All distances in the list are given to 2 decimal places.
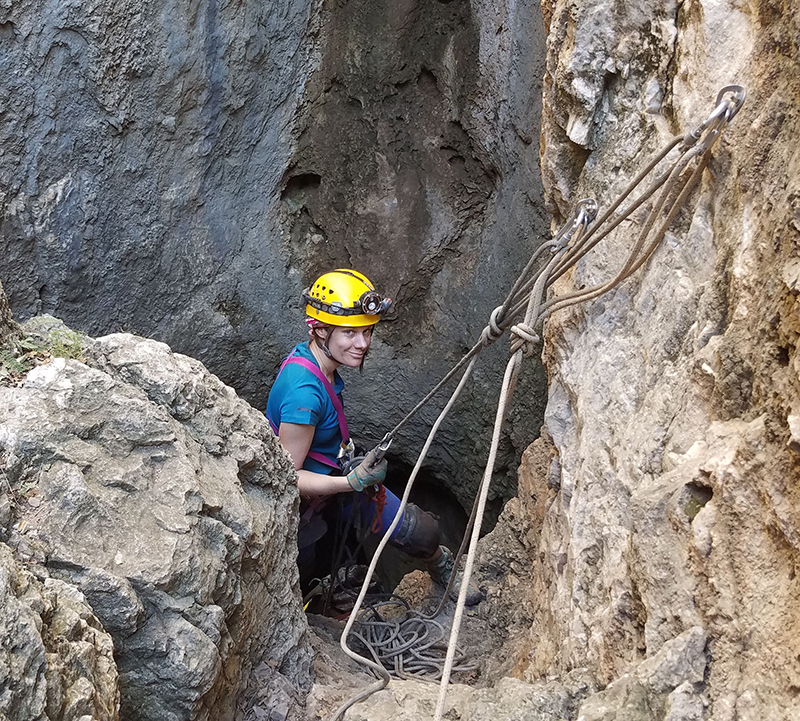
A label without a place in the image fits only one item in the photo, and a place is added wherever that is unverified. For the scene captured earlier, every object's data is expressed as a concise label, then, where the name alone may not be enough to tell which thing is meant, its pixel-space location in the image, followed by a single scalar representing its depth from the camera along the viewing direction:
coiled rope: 1.42
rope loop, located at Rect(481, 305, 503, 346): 2.08
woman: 2.78
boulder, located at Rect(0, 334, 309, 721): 1.47
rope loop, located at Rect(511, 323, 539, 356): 1.81
